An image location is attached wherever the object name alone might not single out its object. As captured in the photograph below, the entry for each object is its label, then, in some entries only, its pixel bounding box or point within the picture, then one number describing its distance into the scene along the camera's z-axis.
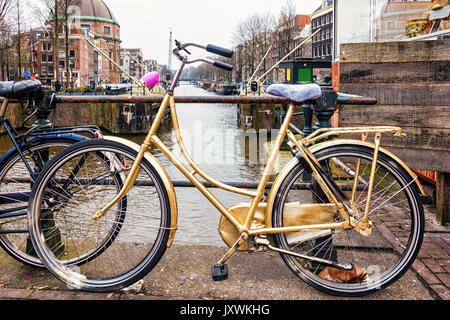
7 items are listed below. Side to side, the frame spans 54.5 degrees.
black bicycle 2.53
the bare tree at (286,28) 50.21
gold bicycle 2.23
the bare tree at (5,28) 27.05
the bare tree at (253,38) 56.25
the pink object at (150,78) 2.31
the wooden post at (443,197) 3.89
